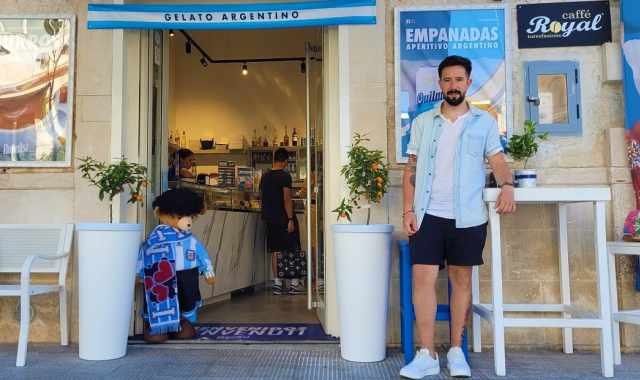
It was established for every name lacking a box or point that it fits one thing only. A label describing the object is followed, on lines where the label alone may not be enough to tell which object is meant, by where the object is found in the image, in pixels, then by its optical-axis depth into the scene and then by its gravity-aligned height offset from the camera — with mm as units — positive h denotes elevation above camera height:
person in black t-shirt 5973 +45
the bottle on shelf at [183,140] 8981 +1204
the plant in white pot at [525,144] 3365 +404
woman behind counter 5637 +532
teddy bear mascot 3635 -382
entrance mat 3703 -882
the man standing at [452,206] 2895 +16
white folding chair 3510 -230
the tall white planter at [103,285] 3160 -423
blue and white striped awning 3619 +1337
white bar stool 2996 -553
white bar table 2885 -371
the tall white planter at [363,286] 3100 -433
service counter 5160 -283
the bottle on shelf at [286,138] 9070 +1234
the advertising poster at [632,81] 3498 +818
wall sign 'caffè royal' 3656 +1242
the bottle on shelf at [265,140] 9070 +1210
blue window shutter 3637 +770
